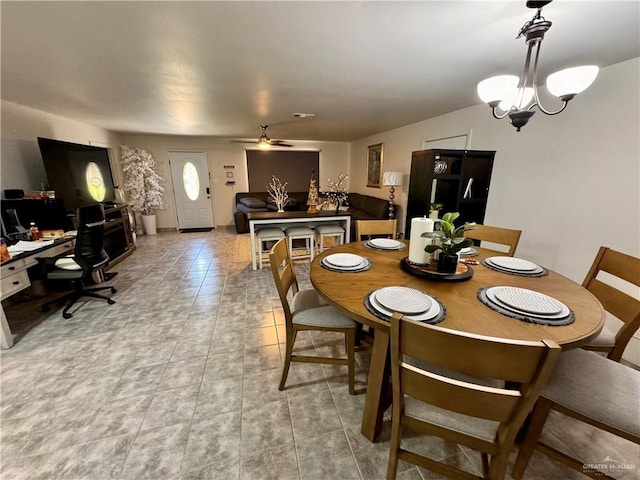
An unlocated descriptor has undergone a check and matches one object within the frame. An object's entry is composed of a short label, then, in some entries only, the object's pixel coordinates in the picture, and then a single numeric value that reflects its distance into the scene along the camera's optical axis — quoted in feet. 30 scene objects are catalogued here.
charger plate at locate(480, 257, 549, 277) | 5.01
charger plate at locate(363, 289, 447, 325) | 3.44
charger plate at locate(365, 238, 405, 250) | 6.58
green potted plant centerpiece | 4.67
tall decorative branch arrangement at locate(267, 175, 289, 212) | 13.66
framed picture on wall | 18.81
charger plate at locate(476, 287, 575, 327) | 3.37
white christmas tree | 17.88
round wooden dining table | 3.24
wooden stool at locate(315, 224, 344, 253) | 12.55
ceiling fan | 14.66
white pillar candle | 4.96
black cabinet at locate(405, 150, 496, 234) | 9.75
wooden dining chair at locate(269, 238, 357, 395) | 5.04
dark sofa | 17.24
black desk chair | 8.03
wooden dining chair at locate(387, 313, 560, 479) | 2.34
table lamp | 15.34
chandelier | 3.93
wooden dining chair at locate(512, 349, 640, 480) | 3.22
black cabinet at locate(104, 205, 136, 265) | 12.59
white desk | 6.50
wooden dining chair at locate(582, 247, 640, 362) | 4.21
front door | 20.40
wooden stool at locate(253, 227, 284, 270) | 11.75
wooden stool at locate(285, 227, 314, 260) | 12.11
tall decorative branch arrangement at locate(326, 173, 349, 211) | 14.04
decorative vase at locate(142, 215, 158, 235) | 19.17
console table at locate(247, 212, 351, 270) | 11.92
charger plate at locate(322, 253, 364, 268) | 5.28
